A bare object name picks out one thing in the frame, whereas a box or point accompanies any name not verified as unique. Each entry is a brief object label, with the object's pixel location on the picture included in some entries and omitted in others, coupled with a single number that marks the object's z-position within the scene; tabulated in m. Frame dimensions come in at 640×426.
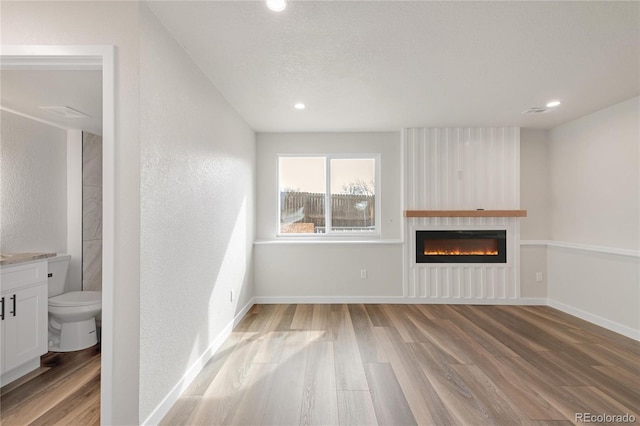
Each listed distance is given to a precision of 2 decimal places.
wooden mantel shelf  4.29
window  4.75
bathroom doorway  1.61
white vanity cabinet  2.24
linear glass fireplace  4.40
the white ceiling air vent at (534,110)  3.57
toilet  2.78
